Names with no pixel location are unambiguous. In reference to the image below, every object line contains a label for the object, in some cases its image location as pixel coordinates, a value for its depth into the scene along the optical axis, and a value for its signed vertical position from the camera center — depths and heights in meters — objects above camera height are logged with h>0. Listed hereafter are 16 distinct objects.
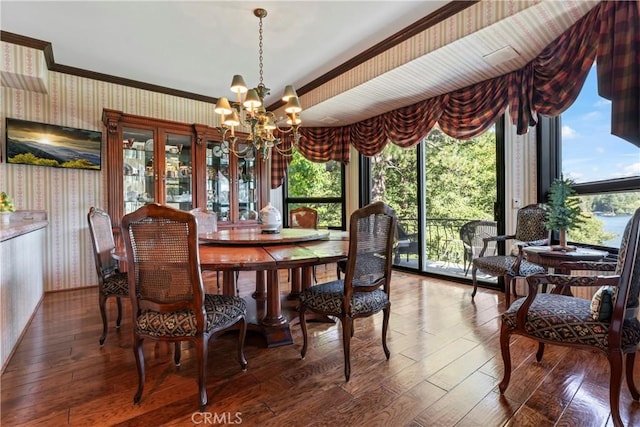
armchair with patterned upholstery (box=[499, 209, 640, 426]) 1.35 -0.53
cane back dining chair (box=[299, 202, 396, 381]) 1.75 -0.42
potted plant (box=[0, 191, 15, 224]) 2.42 +0.06
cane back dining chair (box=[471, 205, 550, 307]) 2.74 -0.43
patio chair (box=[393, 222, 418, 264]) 4.35 -0.46
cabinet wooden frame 3.57 +0.70
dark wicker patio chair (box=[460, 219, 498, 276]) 3.64 -0.34
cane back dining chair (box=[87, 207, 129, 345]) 2.22 -0.39
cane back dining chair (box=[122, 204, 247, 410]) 1.47 -0.34
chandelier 2.37 +0.79
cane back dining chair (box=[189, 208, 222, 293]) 3.32 -0.09
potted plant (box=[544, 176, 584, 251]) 2.33 -0.03
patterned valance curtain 1.82 +1.04
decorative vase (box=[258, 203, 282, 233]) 2.73 -0.07
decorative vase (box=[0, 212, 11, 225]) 2.35 -0.02
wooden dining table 1.68 -0.26
